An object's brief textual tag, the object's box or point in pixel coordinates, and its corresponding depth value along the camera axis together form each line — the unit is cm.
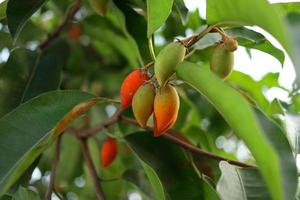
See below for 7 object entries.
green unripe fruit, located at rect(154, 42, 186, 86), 39
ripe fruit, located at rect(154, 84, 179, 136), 40
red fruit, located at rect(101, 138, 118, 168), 57
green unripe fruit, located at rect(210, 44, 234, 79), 43
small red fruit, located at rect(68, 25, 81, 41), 73
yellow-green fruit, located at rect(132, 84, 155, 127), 41
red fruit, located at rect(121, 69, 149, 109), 43
